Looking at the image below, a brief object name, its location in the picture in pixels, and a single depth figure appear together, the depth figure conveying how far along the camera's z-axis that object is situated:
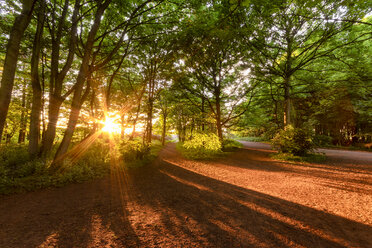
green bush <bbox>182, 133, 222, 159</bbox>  11.04
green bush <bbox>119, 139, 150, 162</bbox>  9.16
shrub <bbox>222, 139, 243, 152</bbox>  13.97
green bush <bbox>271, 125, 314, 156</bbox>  9.24
